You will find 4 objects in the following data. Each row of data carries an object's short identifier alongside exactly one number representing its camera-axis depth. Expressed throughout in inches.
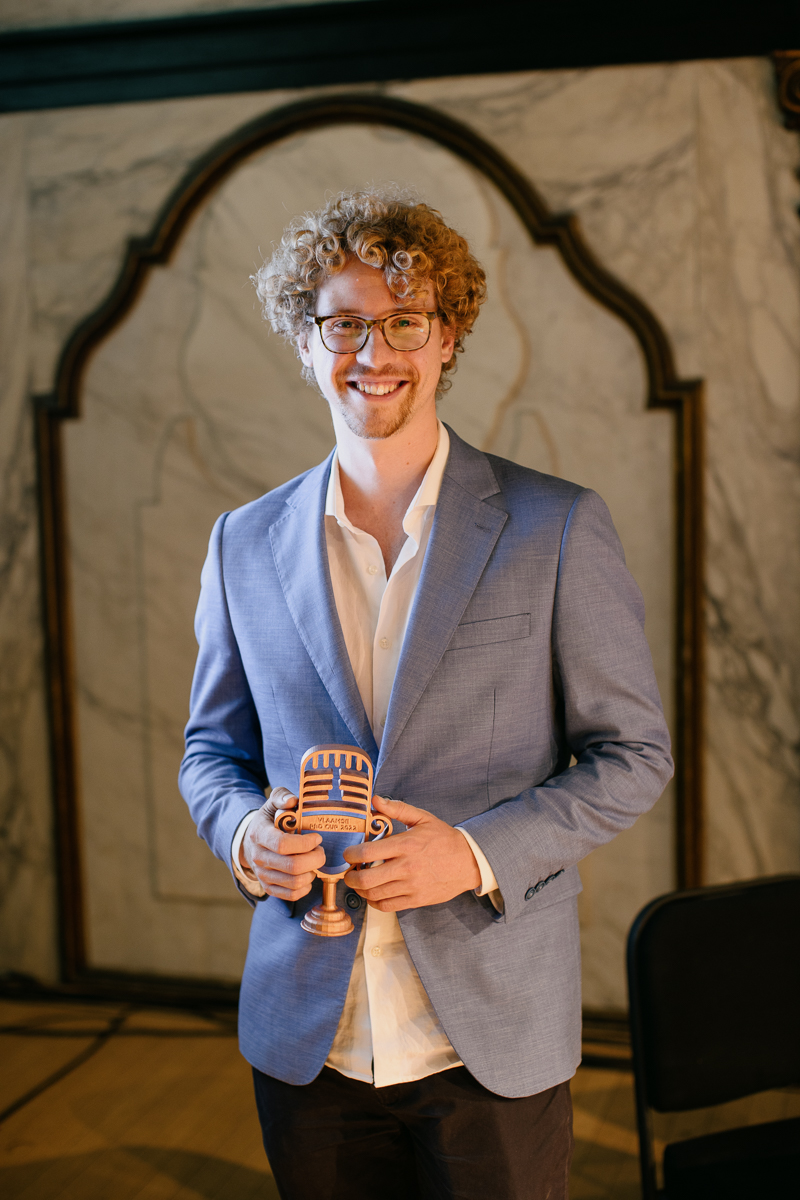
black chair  71.2
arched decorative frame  116.5
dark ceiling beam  112.4
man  54.8
